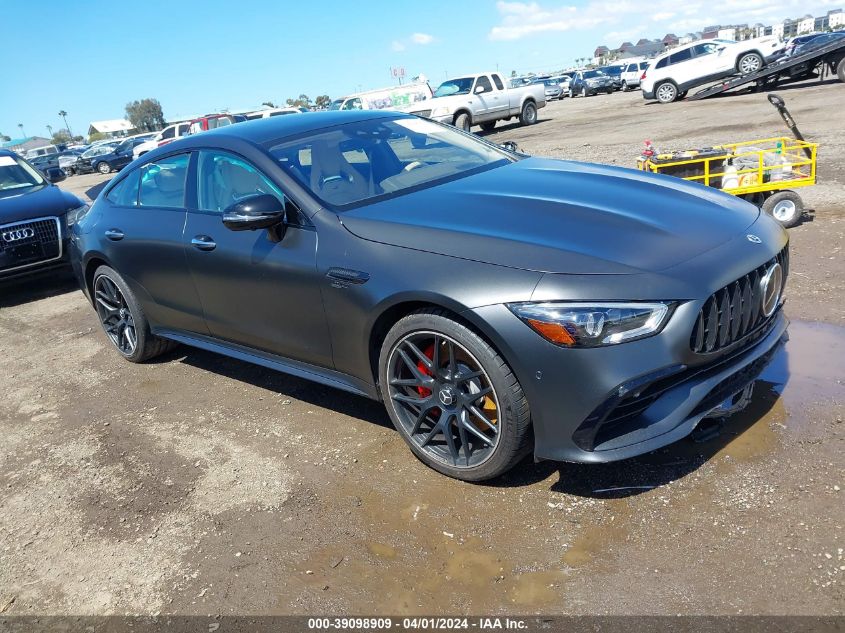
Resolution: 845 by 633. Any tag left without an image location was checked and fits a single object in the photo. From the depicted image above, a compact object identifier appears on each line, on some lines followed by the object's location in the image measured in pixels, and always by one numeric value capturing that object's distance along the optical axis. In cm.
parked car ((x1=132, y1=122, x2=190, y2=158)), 2856
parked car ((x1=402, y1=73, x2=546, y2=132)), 2178
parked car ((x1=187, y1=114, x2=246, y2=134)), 2649
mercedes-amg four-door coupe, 267
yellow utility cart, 658
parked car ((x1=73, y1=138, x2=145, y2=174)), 3422
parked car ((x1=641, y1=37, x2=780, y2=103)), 2419
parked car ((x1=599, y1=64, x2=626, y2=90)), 4216
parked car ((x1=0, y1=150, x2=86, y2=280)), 754
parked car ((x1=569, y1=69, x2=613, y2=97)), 4222
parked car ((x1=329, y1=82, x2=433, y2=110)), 2491
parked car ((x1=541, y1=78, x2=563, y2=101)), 4653
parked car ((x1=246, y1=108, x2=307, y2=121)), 2697
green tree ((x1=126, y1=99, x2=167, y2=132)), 13352
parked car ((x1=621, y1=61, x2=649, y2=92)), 3981
